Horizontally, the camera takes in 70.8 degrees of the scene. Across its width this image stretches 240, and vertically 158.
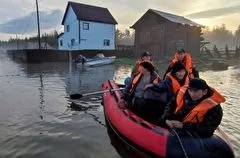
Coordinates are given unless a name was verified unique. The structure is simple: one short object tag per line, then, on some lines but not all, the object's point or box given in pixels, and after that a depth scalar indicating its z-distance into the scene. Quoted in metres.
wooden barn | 20.95
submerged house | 22.38
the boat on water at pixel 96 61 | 16.90
